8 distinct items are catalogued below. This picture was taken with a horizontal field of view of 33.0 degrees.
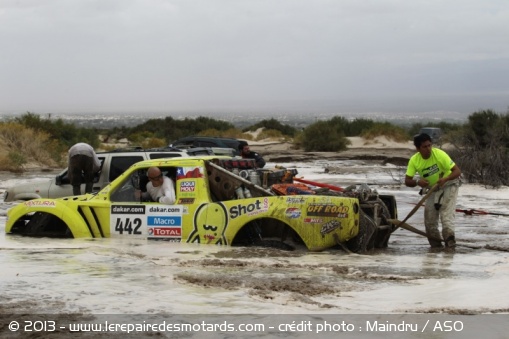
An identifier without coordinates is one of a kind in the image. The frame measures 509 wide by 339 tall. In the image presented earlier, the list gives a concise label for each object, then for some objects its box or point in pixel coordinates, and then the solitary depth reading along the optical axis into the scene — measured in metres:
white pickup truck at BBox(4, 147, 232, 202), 16.48
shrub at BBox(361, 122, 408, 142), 52.88
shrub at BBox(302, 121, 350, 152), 47.59
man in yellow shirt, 12.04
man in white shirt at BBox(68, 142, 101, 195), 15.83
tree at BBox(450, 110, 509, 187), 23.86
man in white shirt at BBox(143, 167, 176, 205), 11.67
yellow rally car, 10.96
